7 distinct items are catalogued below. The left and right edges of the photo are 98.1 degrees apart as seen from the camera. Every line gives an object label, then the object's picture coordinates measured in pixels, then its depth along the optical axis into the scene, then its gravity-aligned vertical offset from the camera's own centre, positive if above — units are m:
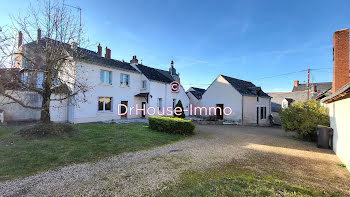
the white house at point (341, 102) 5.48 +0.06
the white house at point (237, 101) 18.69 +0.21
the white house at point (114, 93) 13.40 +1.00
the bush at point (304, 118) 9.48 -0.97
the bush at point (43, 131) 7.61 -1.57
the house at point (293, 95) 28.04 +1.60
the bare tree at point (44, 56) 7.82 +2.46
